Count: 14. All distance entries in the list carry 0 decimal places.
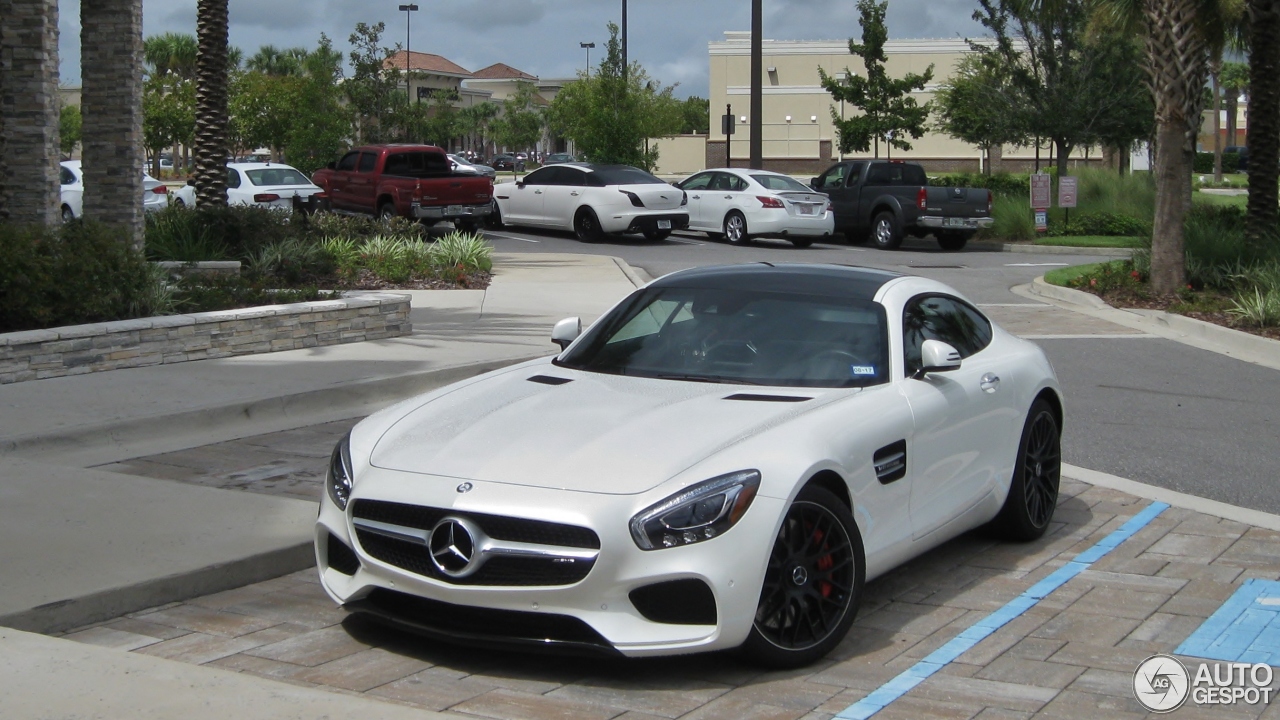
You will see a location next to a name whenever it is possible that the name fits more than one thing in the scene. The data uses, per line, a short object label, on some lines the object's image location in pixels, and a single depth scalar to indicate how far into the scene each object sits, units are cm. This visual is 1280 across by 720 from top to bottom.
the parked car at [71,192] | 2762
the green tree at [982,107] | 3750
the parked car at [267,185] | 2630
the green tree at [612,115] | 3481
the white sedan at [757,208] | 2636
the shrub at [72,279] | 1054
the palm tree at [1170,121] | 1716
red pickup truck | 2512
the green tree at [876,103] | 4509
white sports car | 461
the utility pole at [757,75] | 3042
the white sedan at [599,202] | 2675
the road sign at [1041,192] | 2706
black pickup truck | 2634
